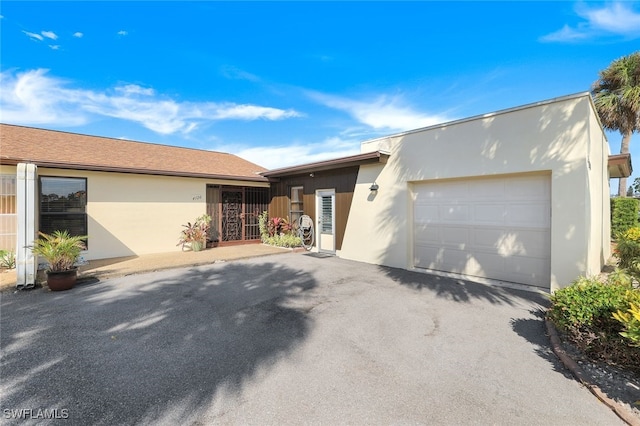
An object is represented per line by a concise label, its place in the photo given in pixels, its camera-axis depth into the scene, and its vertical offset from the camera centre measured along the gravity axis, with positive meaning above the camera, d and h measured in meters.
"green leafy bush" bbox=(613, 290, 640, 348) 2.58 -1.05
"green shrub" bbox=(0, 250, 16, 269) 7.68 -1.33
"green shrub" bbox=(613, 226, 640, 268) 6.09 -0.87
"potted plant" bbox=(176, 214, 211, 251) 10.78 -0.85
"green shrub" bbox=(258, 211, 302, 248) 11.41 -0.90
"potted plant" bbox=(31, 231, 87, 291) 5.86 -1.03
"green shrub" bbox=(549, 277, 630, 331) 3.33 -1.14
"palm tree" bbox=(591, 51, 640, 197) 12.76 +5.57
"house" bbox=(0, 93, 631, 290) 5.79 +0.53
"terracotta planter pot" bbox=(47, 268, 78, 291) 5.84 -1.42
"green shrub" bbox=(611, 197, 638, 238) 13.52 -0.05
